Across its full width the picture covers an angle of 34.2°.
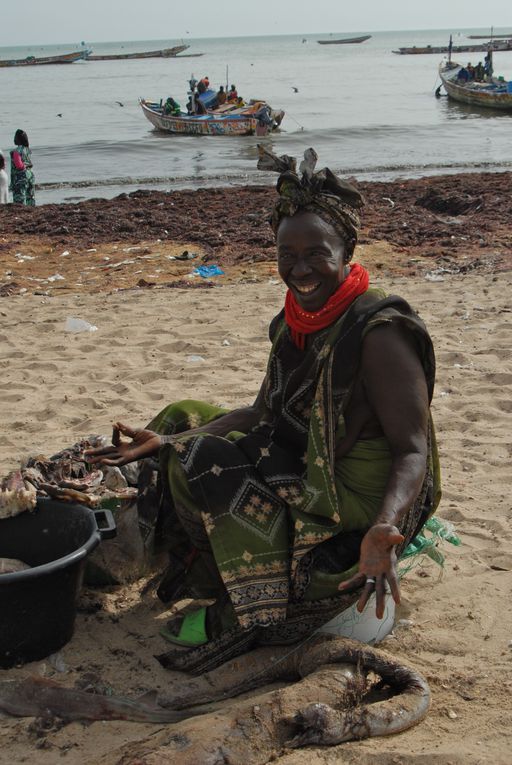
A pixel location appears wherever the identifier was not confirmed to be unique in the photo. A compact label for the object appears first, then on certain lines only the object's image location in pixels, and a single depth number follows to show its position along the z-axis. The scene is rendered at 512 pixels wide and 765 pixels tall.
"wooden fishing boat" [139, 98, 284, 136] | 24.53
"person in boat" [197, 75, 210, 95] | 26.57
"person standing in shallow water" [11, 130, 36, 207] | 13.31
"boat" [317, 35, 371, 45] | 144.61
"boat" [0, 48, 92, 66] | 90.38
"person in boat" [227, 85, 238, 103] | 26.90
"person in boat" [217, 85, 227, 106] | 26.36
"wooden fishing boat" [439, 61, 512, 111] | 30.50
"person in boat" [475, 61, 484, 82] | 33.91
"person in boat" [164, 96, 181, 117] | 25.97
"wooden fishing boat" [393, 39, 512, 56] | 71.59
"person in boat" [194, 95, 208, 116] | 25.45
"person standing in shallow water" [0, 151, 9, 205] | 12.53
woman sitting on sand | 2.37
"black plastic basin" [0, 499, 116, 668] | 2.38
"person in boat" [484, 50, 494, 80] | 33.12
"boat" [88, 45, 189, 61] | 96.56
